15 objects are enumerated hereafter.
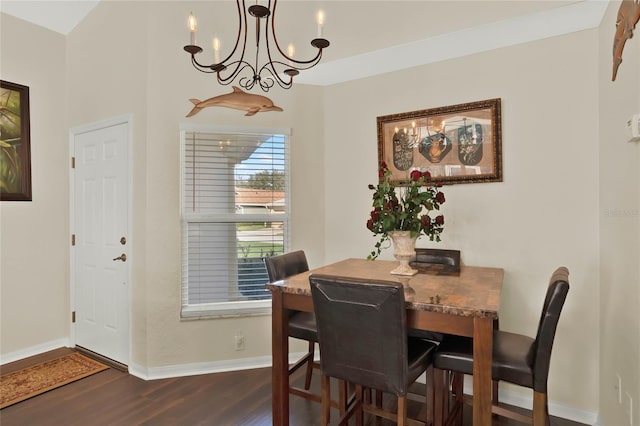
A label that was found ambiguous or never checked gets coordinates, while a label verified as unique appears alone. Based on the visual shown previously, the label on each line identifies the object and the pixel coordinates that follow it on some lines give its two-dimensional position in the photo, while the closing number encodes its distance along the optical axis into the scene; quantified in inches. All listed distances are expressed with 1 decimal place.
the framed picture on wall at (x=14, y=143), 120.8
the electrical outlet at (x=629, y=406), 64.8
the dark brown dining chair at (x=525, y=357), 62.2
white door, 118.8
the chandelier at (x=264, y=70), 118.0
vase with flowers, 81.1
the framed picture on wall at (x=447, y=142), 99.6
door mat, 99.3
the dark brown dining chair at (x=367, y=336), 60.7
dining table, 60.1
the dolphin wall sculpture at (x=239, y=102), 112.1
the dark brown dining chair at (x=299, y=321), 84.6
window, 115.1
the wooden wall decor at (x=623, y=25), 58.2
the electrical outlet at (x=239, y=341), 116.5
